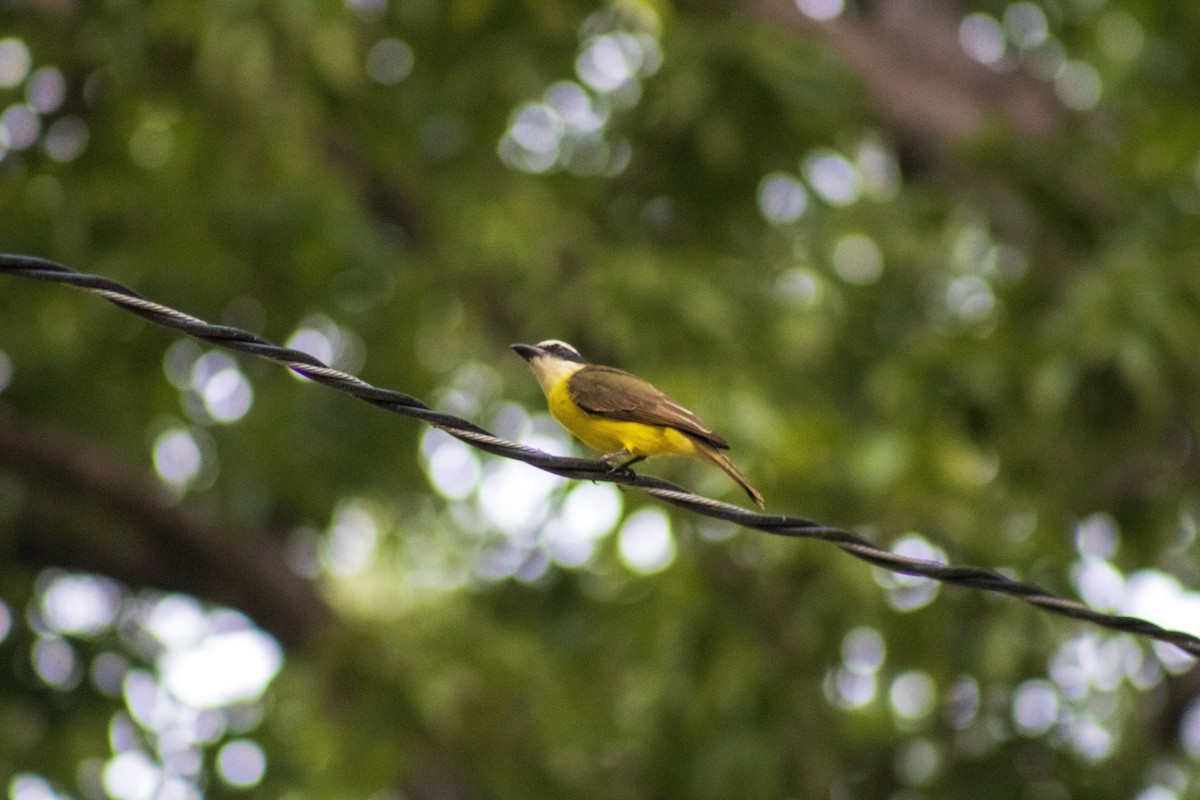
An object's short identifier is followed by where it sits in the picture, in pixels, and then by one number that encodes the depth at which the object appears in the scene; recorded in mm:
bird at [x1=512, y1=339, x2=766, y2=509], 8805
